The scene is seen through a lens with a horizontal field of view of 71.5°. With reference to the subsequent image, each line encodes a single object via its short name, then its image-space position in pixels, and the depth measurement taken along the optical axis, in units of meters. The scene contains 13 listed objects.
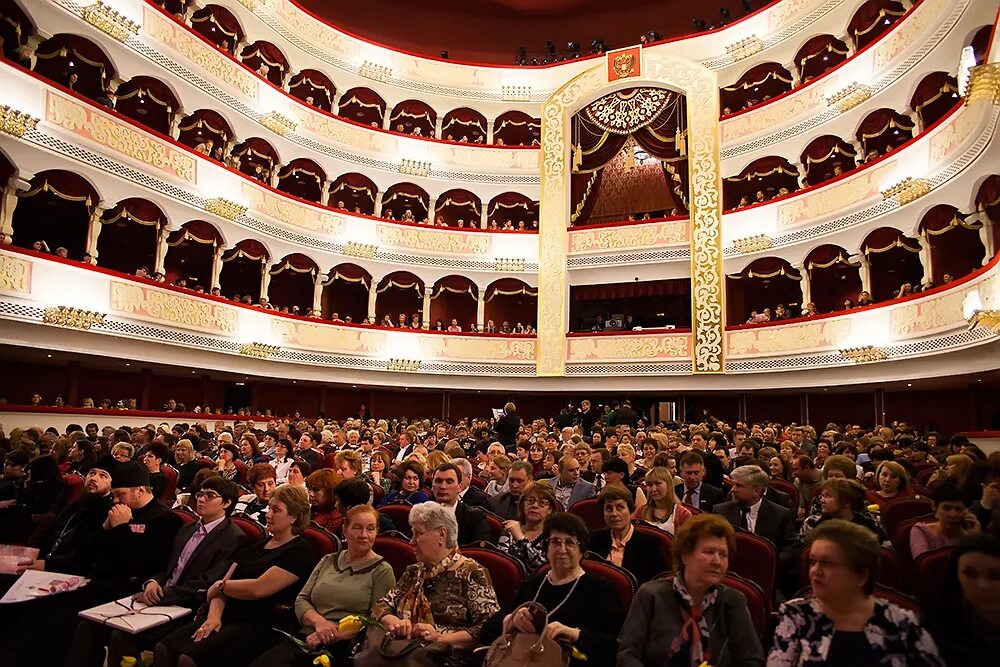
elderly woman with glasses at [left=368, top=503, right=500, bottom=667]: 2.88
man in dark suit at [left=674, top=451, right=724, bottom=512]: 5.11
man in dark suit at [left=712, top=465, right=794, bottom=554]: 4.29
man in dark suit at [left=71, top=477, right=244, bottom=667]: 3.42
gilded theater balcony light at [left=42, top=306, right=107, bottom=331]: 10.84
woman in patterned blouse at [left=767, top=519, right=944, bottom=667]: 2.11
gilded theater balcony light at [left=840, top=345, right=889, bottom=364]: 12.67
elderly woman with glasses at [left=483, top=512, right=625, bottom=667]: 2.61
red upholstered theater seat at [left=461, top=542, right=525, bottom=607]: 3.37
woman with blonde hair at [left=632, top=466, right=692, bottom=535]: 4.36
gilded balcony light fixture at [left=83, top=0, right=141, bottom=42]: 12.66
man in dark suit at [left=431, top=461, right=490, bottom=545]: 4.14
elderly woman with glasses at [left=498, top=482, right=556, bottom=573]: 3.73
